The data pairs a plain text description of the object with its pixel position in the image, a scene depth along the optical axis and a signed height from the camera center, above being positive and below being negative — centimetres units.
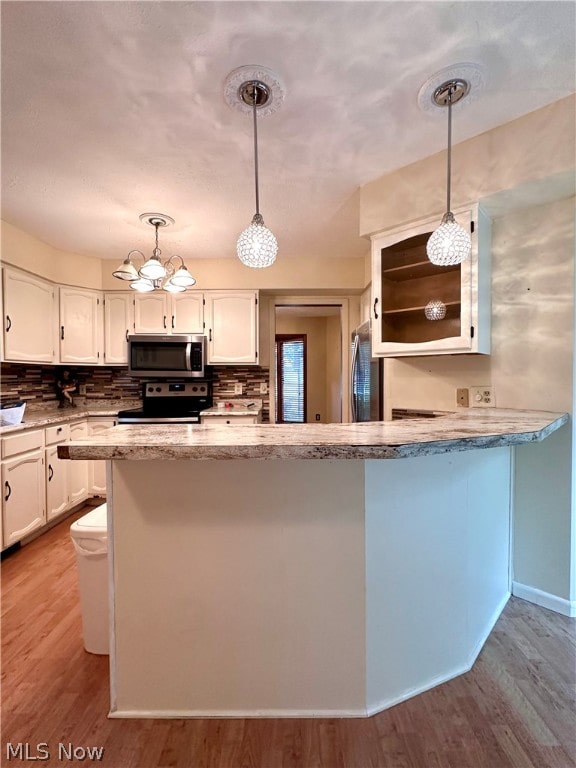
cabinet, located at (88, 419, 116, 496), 342 -88
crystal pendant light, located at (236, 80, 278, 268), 136 +52
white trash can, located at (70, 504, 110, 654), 156 -90
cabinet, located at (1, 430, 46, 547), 244 -78
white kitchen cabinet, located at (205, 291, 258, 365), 362 +52
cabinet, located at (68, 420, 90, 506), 318 -90
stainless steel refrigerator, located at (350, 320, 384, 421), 273 -2
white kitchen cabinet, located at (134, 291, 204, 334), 363 +65
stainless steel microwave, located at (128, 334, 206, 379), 353 +21
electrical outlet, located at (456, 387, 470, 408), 214 -12
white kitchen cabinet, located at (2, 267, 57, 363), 276 +50
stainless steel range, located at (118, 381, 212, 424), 365 -20
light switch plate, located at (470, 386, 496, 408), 204 -11
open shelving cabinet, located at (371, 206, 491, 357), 187 +48
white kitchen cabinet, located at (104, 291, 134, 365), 362 +53
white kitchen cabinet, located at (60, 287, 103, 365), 338 +50
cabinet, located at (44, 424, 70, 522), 286 -81
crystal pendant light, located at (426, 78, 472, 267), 142 +56
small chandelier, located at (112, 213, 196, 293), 224 +67
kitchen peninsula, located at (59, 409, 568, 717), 121 -69
